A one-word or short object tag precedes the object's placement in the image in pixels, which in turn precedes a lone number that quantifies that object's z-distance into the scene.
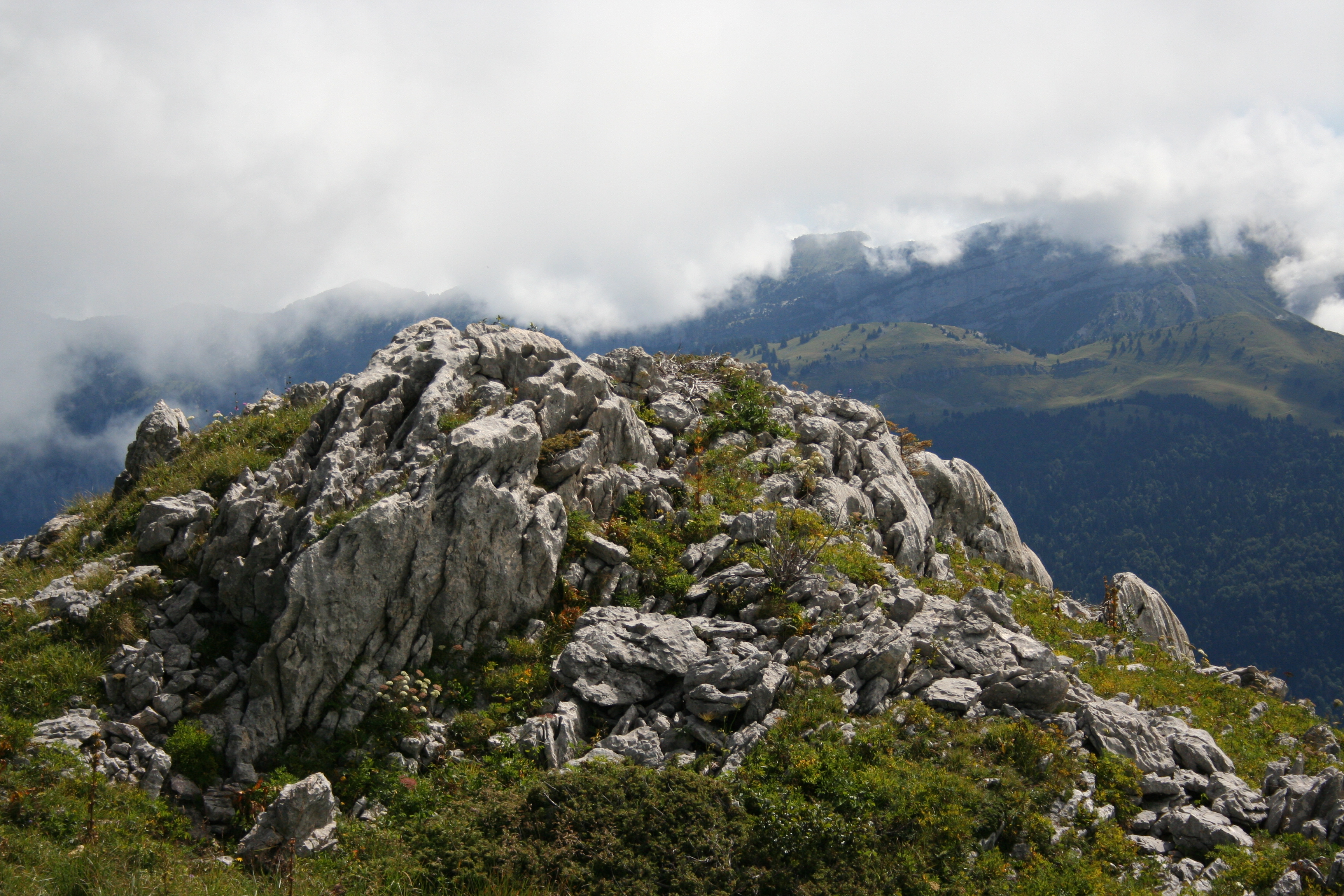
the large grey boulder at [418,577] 15.44
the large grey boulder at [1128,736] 15.48
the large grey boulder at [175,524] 17.95
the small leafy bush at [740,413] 29.56
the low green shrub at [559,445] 21.11
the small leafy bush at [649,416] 28.36
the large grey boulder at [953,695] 16.34
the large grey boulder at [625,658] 15.83
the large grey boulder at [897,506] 27.73
